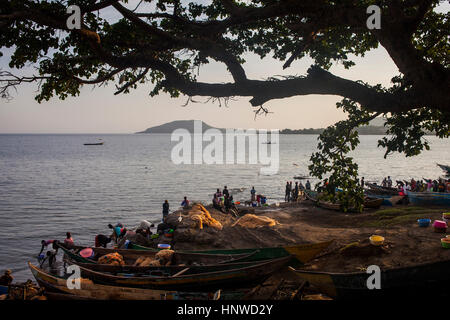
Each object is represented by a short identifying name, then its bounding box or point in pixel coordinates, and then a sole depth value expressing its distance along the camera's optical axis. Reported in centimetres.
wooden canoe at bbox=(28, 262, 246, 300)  991
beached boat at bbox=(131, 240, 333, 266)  1168
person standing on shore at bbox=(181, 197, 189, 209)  2769
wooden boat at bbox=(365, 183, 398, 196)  3341
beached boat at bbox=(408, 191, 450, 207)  2373
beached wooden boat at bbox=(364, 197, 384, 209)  2556
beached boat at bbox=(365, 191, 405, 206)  2719
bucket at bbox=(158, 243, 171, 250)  1390
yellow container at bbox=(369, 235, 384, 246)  1205
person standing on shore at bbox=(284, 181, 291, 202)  3847
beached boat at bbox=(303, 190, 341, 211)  2692
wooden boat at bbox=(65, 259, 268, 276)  1102
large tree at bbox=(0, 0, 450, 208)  678
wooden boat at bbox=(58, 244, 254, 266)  1216
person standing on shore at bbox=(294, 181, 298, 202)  3717
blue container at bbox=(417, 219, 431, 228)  1575
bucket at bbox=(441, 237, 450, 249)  1104
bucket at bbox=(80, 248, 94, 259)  1349
